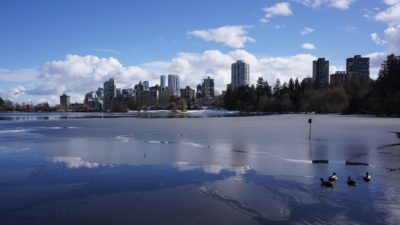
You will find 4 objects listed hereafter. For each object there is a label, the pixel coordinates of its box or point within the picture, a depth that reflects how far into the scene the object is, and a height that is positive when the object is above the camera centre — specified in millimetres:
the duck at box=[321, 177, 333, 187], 11589 -2273
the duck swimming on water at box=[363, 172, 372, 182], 12227 -2216
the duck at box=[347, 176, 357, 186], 11761 -2257
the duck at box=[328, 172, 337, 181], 11883 -2152
